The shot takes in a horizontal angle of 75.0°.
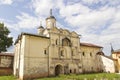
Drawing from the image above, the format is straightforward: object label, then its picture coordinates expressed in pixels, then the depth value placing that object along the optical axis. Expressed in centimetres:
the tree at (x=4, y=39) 1998
